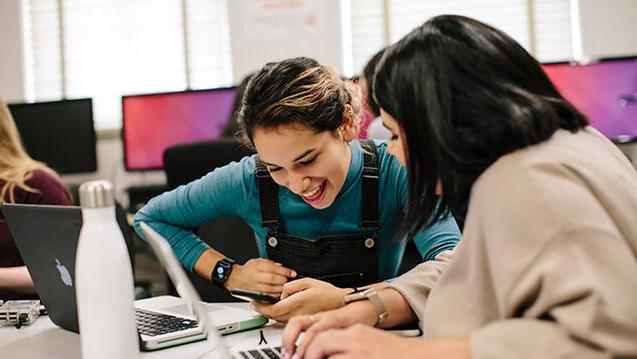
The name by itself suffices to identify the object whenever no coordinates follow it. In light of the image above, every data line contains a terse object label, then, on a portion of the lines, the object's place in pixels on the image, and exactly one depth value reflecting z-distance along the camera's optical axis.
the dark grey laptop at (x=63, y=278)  0.99
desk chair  1.70
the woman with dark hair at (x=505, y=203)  0.60
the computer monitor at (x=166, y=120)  3.31
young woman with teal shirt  1.26
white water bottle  0.76
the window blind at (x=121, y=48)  3.84
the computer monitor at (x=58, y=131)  3.42
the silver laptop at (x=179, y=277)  0.71
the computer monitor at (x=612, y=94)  2.94
